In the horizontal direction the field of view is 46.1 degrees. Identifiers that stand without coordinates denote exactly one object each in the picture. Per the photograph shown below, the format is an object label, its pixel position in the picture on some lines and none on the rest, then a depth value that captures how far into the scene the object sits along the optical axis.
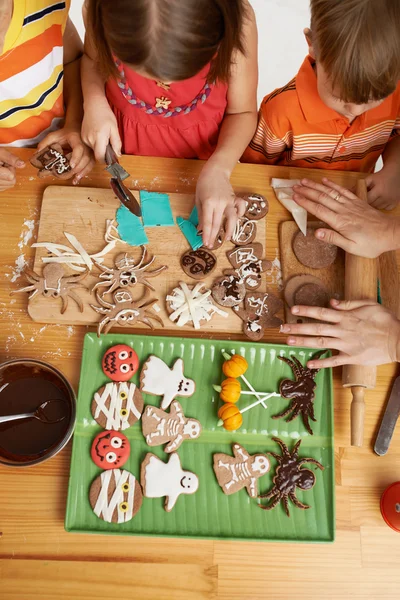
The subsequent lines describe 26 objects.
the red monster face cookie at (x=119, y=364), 0.83
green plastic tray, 0.78
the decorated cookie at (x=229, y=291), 0.88
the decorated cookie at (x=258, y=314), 0.88
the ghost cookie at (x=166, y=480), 0.79
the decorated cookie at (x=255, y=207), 0.95
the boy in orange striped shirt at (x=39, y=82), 0.87
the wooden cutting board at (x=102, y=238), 0.88
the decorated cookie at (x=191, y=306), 0.87
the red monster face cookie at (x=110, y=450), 0.79
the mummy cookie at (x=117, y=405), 0.81
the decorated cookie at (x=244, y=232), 0.93
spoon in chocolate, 0.75
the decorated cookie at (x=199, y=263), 0.90
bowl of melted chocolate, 0.74
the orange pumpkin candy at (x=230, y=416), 0.81
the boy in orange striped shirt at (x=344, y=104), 0.78
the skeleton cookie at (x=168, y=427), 0.81
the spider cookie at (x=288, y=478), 0.80
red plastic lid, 0.78
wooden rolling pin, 0.83
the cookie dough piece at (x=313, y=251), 0.93
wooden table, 0.76
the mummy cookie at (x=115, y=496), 0.77
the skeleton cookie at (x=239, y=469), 0.80
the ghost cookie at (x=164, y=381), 0.83
